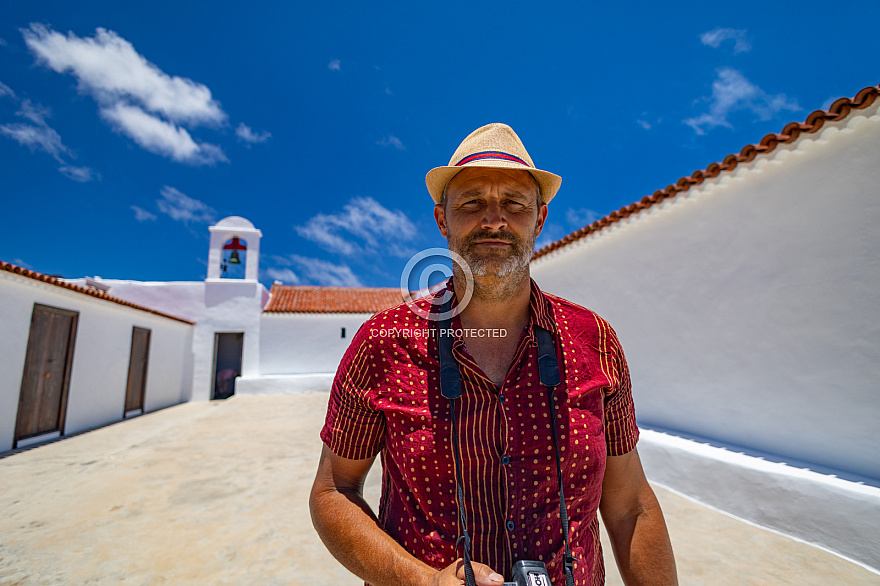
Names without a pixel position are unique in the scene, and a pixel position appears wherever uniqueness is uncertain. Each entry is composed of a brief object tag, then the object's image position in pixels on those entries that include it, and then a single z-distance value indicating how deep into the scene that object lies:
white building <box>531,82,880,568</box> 3.08
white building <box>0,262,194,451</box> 6.84
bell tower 15.00
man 1.06
